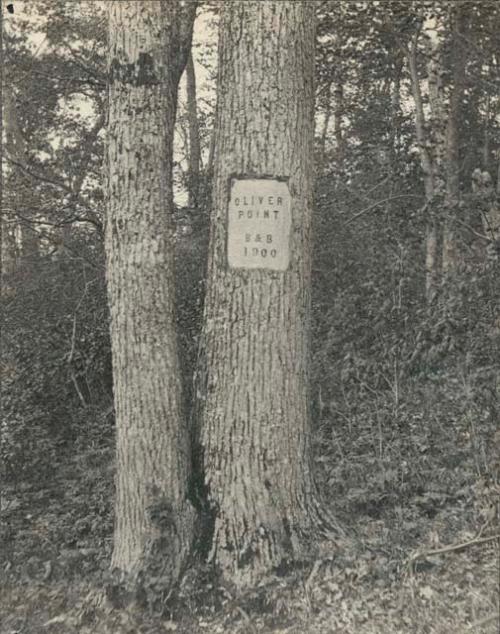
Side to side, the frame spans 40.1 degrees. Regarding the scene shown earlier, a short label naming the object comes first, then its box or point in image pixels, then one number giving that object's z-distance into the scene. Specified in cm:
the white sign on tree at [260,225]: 405
